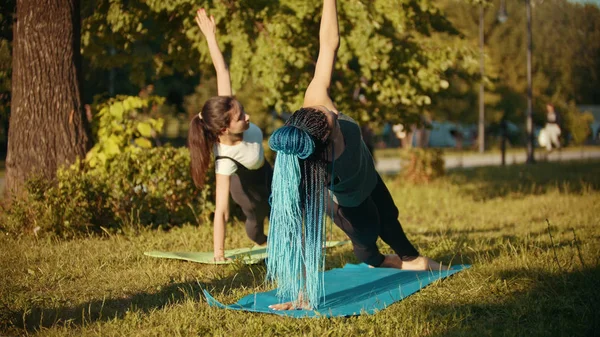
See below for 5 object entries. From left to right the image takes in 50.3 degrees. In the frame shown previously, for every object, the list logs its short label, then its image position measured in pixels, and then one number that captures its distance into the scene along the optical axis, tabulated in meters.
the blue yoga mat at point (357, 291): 4.36
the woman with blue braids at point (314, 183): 4.04
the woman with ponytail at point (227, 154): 5.67
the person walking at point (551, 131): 22.48
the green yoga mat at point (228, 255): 5.85
